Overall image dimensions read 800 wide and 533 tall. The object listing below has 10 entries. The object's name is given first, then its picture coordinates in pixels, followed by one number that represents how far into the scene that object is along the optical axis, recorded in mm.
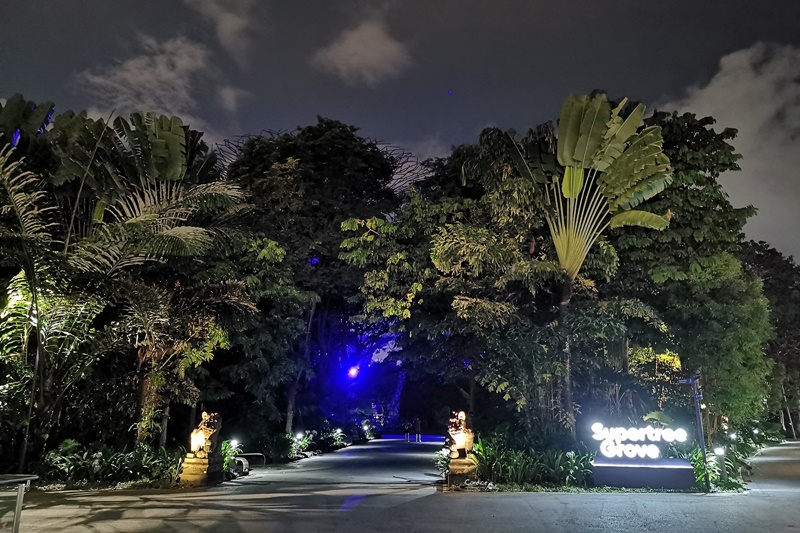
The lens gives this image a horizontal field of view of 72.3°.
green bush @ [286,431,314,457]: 19953
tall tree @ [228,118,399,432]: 18094
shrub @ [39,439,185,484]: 11039
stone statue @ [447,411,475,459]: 11669
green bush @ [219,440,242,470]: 13266
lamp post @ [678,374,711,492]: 10423
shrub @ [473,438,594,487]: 11117
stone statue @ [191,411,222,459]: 11578
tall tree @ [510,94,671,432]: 11914
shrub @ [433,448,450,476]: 13400
